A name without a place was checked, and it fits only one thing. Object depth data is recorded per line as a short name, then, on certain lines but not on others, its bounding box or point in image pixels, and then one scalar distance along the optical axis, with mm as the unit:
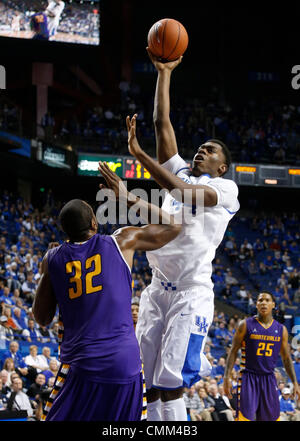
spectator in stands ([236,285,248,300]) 16855
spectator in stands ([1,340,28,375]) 8827
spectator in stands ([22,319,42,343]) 10012
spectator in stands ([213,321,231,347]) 13546
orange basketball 4367
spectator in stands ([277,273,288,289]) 17469
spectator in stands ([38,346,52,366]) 9202
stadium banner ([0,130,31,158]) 16130
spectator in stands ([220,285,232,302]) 16909
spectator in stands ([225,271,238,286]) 17747
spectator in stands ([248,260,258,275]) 19000
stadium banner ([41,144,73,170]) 17766
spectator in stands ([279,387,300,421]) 10075
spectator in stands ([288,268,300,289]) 17750
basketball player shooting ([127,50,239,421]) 4004
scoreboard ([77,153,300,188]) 18156
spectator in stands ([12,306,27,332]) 10273
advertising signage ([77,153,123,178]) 18406
